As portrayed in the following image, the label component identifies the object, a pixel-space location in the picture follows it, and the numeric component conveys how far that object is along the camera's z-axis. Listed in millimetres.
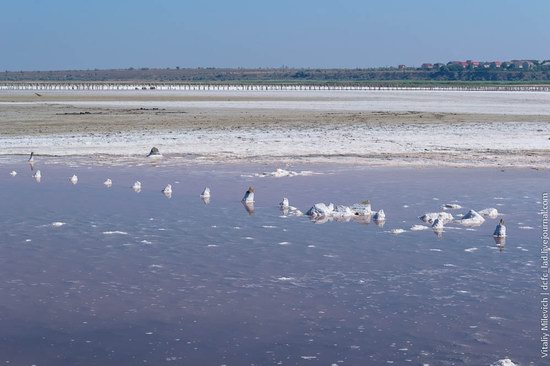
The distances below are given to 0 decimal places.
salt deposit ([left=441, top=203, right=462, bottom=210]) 13664
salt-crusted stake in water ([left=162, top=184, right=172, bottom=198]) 15361
